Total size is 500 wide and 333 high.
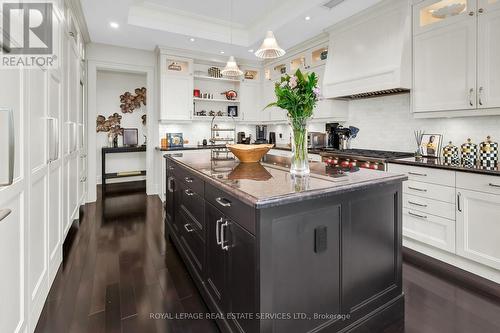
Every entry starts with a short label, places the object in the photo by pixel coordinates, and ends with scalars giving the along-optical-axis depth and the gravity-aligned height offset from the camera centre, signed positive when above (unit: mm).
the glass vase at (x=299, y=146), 1854 +86
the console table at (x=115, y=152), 6148 -60
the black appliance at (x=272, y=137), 6370 +507
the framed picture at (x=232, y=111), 6152 +1083
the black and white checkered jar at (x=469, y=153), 2779 +56
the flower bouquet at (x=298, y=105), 1783 +362
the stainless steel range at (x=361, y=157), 3174 +17
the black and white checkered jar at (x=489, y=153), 2639 +51
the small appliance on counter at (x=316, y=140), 4898 +335
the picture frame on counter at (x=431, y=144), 3146 +166
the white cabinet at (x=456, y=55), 2518 +1049
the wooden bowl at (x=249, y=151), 2443 +69
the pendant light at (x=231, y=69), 3789 +1252
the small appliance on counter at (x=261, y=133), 6504 +621
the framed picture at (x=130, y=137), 6730 +547
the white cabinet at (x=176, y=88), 5176 +1381
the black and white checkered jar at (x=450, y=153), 2949 +58
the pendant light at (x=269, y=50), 3129 +1299
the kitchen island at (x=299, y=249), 1333 -516
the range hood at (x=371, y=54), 3203 +1393
